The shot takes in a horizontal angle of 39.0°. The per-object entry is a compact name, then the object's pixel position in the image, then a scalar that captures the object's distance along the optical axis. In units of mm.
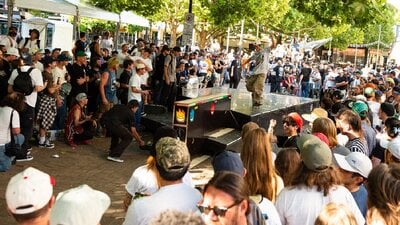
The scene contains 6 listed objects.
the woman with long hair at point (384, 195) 3912
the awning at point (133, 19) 21759
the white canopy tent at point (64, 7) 14695
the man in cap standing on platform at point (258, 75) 13641
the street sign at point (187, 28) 16594
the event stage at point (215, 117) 10672
